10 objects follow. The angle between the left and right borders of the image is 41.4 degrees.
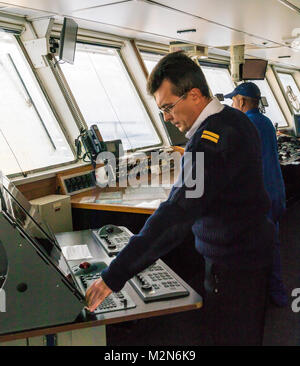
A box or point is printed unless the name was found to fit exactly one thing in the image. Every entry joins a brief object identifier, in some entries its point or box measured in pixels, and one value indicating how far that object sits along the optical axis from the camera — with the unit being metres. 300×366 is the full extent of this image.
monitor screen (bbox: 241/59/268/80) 5.25
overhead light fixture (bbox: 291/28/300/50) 4.47
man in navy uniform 1.39
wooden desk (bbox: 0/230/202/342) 1.31
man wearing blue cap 2.91
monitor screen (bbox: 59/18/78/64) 2.89
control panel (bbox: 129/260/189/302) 1.52
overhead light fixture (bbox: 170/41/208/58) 4.79
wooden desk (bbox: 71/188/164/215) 2.76
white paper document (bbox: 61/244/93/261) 1.99
